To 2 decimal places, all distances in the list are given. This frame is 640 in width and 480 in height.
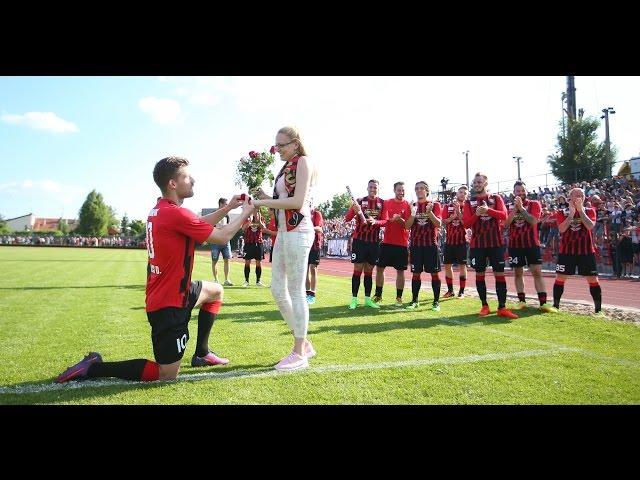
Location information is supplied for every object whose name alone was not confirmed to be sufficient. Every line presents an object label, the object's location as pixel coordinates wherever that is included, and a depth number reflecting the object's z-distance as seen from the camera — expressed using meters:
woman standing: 4.28
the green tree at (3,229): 100.35
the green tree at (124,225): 112.50
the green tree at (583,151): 34.81
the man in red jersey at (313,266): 9.50
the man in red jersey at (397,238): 8.92
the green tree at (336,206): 102.94
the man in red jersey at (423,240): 8.81
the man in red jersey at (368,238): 9.05
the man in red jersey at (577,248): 7.83
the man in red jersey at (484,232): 7.86
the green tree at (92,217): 97.06
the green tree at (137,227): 91.46
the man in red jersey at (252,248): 13.45
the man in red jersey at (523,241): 8.34
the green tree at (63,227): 123.38
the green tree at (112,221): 103.78
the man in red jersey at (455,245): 10.63
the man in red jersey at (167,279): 3.83
